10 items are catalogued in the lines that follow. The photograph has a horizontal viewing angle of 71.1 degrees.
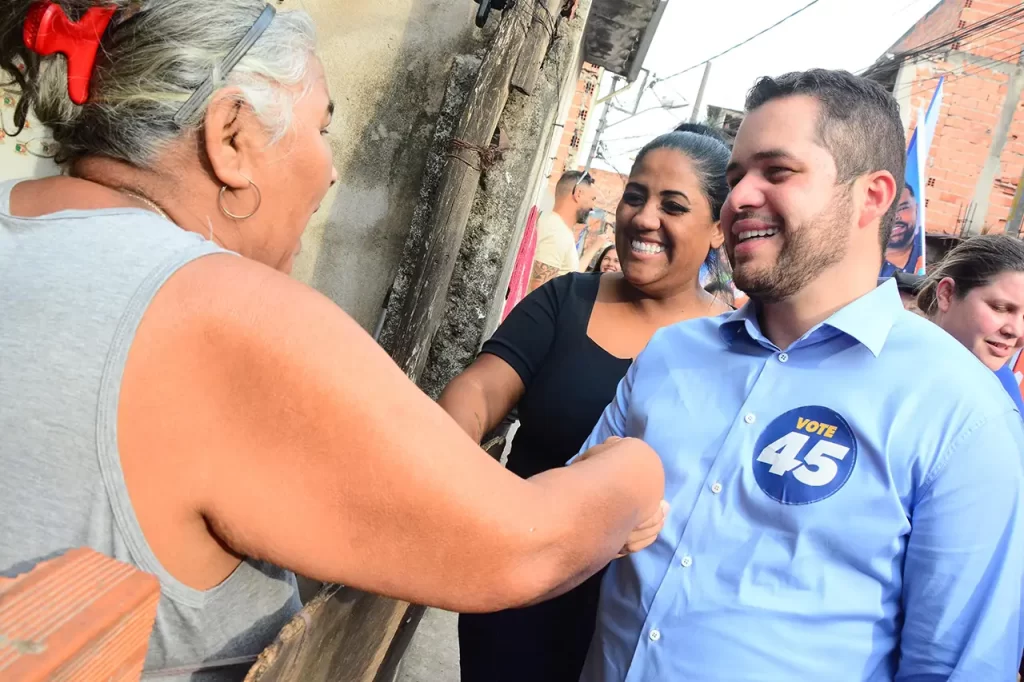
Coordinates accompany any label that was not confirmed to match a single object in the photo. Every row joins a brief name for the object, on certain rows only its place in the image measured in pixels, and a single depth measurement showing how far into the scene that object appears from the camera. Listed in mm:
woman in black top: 2113
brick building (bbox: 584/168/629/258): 33906
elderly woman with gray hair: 834
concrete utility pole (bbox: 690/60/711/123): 26297
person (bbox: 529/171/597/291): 6441
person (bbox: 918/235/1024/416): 3236
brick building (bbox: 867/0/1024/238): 11867
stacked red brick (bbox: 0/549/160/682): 486
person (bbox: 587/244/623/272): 5676
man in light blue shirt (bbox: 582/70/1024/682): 1213
